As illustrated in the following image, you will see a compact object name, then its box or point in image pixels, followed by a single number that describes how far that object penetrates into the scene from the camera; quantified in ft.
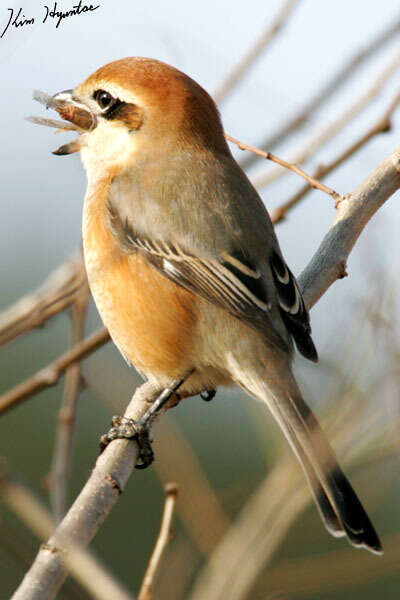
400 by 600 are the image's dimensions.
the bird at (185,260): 19.92
